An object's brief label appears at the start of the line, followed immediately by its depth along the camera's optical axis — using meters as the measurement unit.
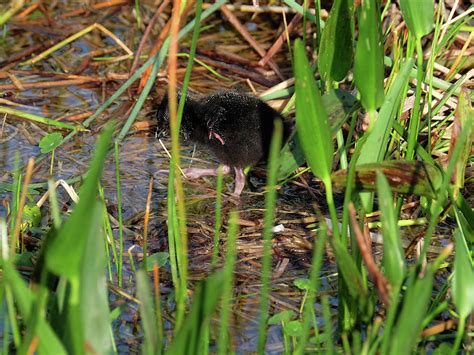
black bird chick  7.06
